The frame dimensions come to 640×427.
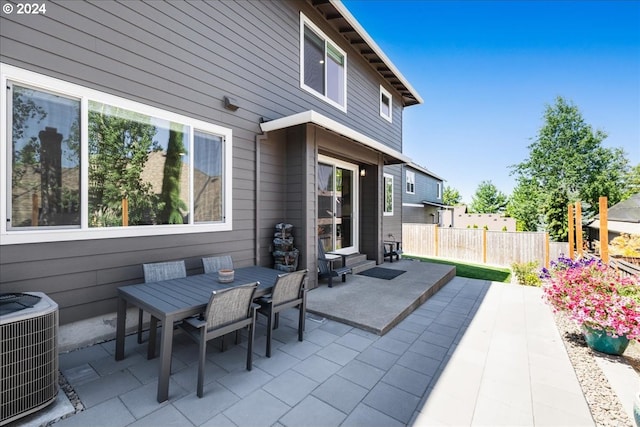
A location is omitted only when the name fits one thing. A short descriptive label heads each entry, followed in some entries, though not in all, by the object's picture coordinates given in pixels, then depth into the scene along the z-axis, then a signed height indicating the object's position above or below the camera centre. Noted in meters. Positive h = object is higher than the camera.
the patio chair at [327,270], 5.23 -1.10
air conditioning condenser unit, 1.80 -1.01
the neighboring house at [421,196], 17.06 +1.49
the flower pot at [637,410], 1.90 -1.39
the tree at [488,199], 40.31 +2.56
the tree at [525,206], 18.06 +0.75
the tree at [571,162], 19.28 +4.14
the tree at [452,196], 42.16 +3.19
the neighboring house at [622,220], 11.09 -0.17
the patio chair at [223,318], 2.24 -0.94
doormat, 6.07 -1.36
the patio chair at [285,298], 2.91 -0.96
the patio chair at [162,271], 3.14 -0.69
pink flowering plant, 2.91 -1.00
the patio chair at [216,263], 3.76 -0.69
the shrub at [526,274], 6.66 -1.49
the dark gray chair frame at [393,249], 7.82 -1.08
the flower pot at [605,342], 3.04 -1.46
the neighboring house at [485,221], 21.61 -0.47
